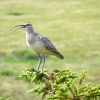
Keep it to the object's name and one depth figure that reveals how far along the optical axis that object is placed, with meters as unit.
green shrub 12.70
